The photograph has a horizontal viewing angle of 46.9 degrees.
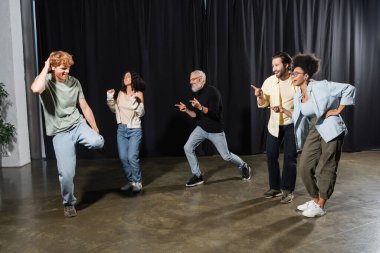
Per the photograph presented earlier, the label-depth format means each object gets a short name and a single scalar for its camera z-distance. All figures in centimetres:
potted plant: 579
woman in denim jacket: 348
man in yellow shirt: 404
